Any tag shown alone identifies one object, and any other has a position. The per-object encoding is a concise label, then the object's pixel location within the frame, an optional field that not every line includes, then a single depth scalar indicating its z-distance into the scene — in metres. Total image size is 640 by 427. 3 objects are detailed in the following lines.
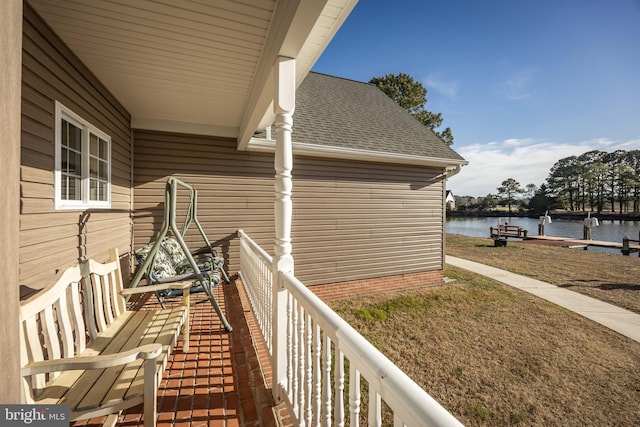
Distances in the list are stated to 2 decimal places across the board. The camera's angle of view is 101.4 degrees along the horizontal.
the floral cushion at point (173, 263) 3.29
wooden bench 1.29
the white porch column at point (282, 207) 2.01
